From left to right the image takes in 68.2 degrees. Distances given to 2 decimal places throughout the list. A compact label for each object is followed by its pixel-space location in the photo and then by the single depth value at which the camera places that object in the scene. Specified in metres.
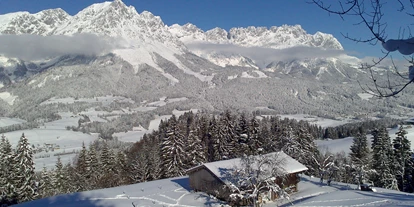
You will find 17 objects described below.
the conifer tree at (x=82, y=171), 35.81
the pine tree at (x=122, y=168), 37.28
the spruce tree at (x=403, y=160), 31.16
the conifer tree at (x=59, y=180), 34.34
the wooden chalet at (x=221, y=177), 21.35
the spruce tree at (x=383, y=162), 30.66
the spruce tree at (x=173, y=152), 33.16
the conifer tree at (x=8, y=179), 27.28
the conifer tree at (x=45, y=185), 32.72
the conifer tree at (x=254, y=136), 36.71
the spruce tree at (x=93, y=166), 38.24
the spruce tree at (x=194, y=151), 34.69
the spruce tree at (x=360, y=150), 36.83
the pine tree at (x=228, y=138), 36.56
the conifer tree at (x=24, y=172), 28.04
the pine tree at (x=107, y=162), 38.42
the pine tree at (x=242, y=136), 36.09
